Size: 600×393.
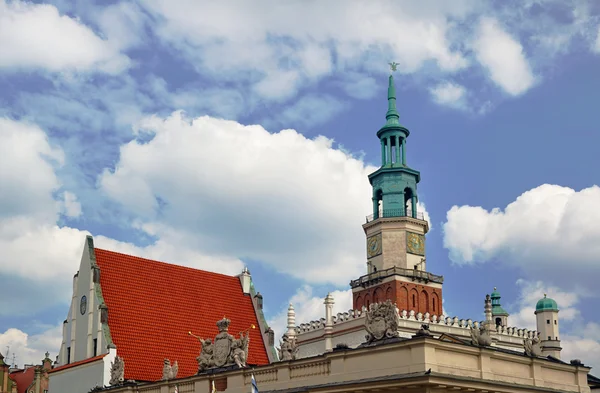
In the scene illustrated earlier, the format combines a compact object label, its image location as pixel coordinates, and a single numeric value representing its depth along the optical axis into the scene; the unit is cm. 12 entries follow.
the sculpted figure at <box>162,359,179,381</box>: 3859
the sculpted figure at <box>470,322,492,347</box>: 2811
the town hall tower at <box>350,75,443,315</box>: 9288
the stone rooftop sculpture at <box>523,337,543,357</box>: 3126
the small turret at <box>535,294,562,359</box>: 10875
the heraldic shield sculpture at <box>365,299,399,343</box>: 2814
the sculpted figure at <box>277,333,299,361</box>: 3291
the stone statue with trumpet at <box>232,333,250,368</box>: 3544
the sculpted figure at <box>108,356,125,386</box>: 4278
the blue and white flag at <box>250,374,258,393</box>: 3018
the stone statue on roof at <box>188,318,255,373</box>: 3569
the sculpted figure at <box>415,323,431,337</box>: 2616
